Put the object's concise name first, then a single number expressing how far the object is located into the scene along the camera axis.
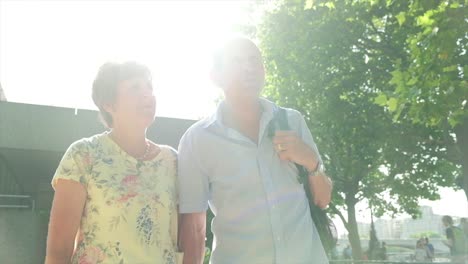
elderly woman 2.44
